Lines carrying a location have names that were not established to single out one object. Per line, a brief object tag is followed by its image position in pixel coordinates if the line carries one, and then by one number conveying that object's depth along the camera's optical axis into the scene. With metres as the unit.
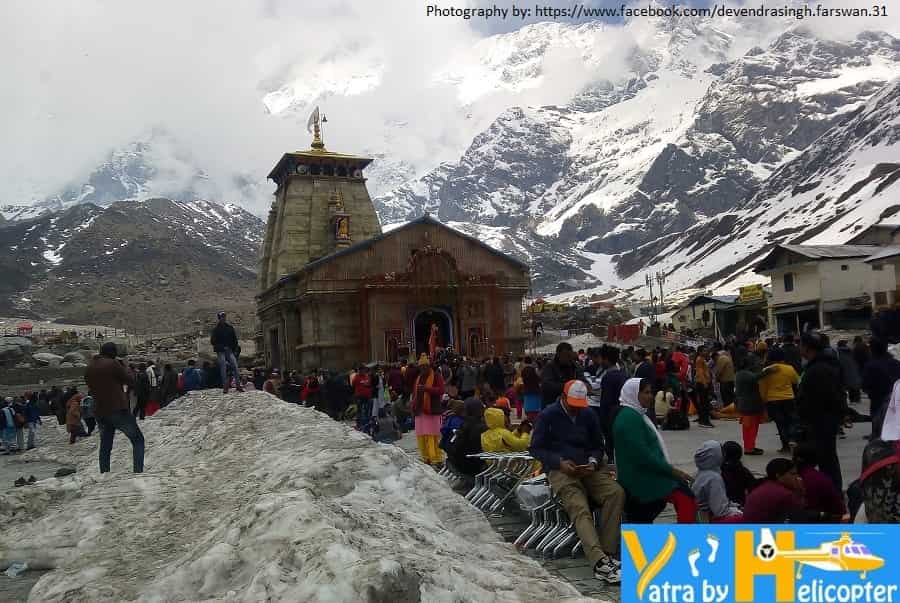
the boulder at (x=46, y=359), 42.72
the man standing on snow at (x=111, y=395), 8.88
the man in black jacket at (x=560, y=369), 9.75
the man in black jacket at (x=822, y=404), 7.61
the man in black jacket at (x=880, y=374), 8.01
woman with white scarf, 6.03
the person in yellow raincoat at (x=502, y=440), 8.77
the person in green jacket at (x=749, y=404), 10.25
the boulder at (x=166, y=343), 56.02
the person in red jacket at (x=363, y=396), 16.42
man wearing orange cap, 5.97
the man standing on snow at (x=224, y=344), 13.63
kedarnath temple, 33.31
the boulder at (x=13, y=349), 43.83
